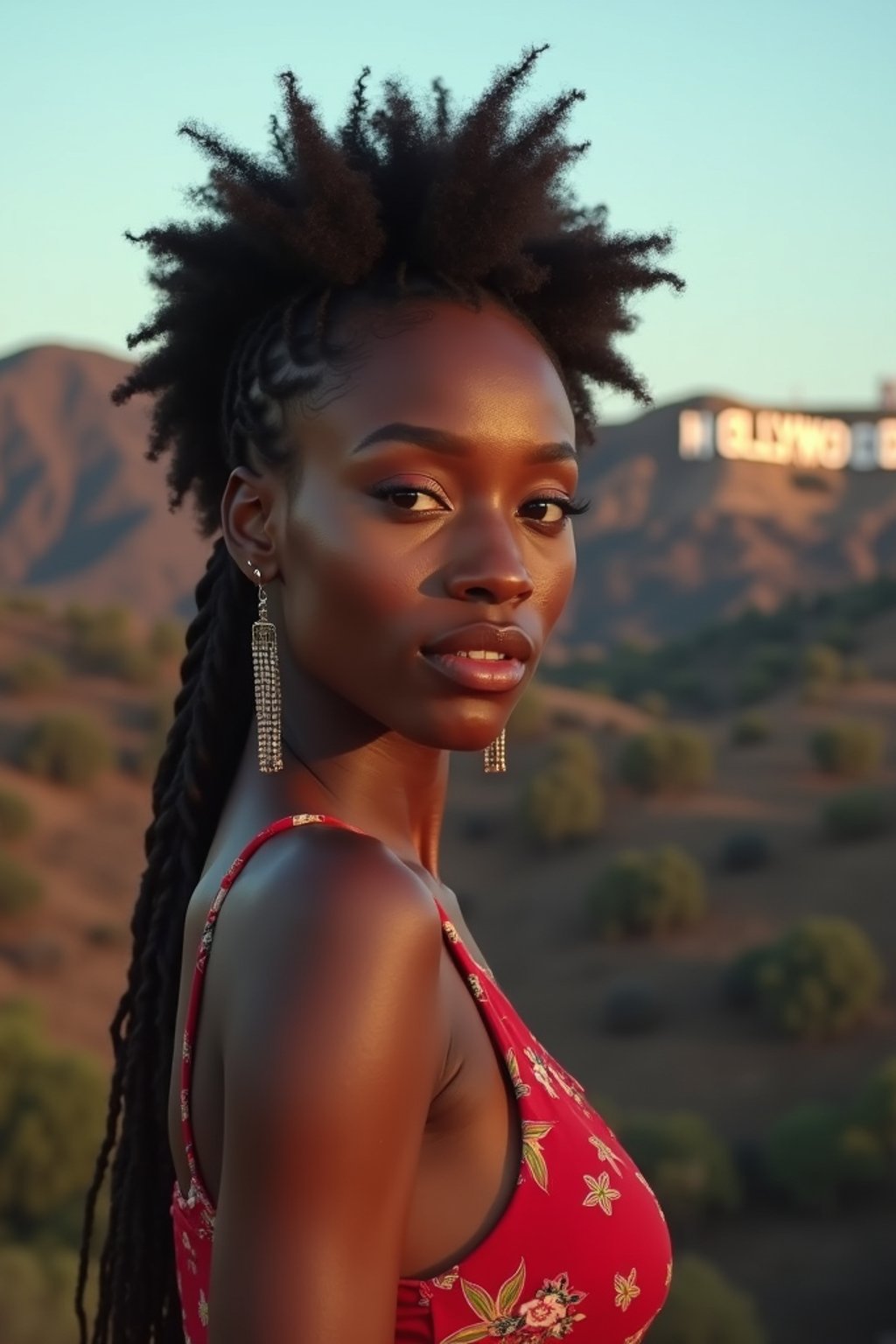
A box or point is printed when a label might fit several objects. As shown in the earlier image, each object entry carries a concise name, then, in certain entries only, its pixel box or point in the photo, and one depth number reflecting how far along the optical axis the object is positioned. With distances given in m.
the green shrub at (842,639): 41.28
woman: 1.74
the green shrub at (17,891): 24.69
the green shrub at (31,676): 32.03
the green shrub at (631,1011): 22.34
